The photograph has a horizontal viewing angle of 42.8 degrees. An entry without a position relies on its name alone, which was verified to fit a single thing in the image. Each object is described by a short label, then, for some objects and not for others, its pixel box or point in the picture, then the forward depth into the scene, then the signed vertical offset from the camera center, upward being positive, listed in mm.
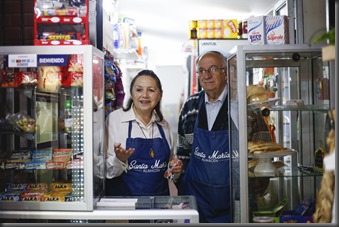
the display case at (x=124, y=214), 2646 -579
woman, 3373 -194
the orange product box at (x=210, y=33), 5574 +1107
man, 3475 -213
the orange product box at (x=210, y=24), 5602 +1229
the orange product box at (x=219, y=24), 5582 +1225
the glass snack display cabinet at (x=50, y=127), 2721 -43
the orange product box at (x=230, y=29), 5605 +1160
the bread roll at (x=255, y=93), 2845 +165
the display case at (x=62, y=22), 2773 +635
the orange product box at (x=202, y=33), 5571 +1107
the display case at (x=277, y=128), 2791 -67
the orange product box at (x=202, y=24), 5609 +1231
